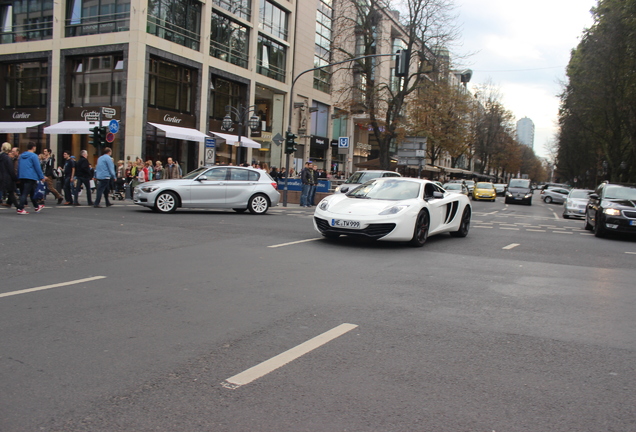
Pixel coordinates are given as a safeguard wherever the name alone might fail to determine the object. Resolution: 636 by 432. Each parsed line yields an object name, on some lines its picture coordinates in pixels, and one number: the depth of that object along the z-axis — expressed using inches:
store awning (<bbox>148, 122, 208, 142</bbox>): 1161.8
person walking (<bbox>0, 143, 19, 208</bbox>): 543.5
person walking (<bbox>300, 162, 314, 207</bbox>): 950.8
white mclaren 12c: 396.2
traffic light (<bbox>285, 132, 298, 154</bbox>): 933.2
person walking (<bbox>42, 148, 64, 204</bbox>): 701.3
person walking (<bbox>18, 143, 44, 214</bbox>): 553.5
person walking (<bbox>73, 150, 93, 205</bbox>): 655.1
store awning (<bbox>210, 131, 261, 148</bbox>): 1362.0
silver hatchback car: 630.5
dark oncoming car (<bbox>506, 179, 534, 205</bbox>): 1626.5
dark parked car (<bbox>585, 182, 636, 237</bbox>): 561.0
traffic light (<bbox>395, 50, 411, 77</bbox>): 845.2
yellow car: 1764.3
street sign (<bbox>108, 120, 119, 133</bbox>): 855.7
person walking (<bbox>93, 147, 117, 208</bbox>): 646.5
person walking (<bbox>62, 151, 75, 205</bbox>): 679.7
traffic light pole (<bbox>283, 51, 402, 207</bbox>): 846.5
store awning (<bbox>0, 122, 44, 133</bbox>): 1245.7
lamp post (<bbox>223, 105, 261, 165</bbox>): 1060.5
